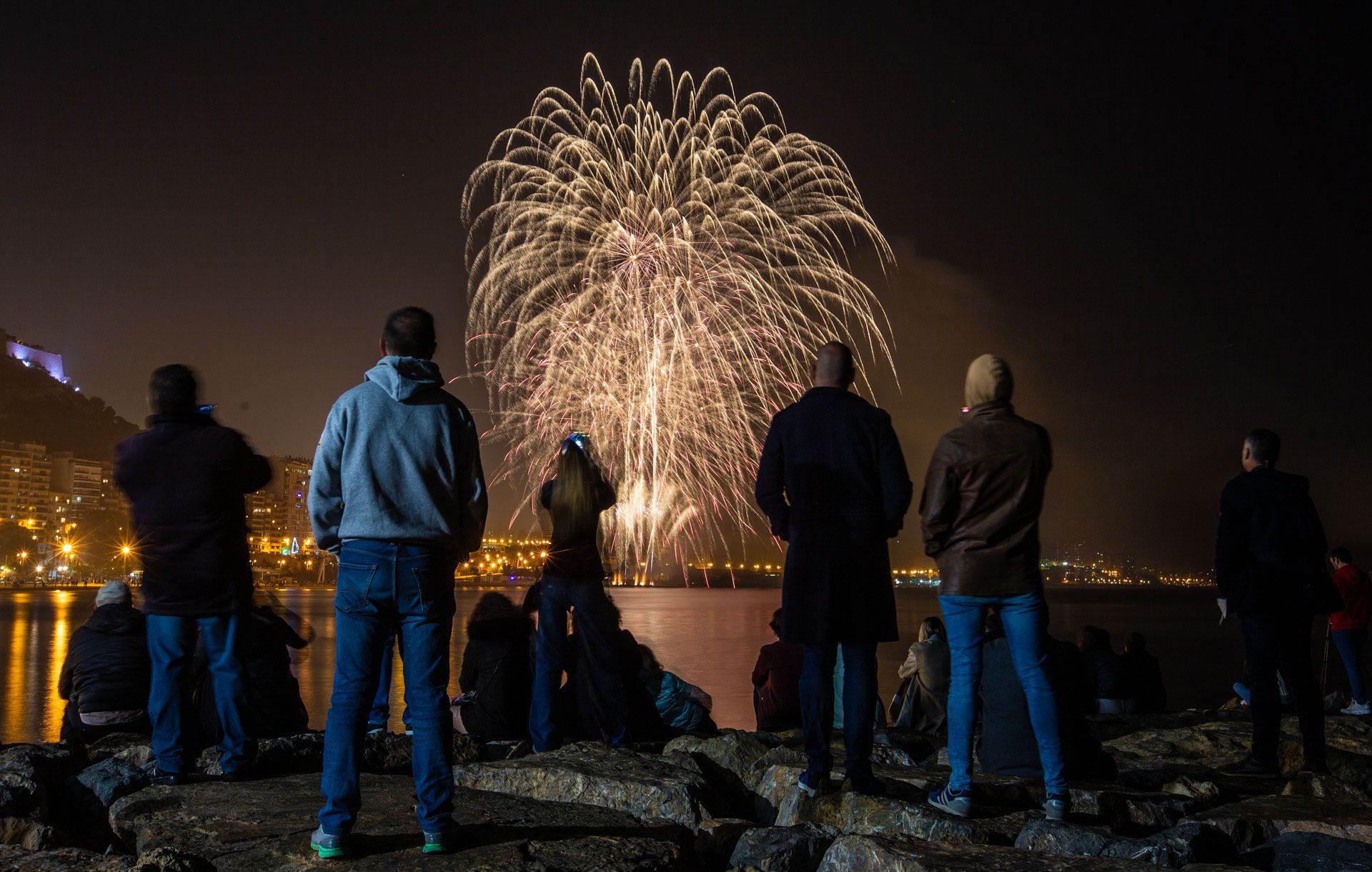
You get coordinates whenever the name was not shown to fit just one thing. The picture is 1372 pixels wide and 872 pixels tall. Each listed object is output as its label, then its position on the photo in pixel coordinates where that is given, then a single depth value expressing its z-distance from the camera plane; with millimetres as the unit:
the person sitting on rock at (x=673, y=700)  7492
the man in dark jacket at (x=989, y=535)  4363
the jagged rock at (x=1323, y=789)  5332
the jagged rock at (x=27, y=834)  4164
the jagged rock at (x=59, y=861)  3516
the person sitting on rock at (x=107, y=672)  6219
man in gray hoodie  3623
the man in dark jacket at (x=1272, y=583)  5855
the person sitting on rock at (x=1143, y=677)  10977
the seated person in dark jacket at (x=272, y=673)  6199
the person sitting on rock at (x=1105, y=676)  10562
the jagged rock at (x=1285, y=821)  4281
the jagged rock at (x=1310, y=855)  3721
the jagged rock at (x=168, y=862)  3307
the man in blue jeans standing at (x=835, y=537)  4461
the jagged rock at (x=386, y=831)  3594
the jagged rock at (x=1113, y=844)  3668
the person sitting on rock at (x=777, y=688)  7875
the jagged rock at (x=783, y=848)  3648
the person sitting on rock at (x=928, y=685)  8266
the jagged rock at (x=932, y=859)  3307
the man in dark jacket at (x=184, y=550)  4875
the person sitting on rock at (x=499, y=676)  6590
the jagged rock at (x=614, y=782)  4656
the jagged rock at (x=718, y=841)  4086
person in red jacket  10430
